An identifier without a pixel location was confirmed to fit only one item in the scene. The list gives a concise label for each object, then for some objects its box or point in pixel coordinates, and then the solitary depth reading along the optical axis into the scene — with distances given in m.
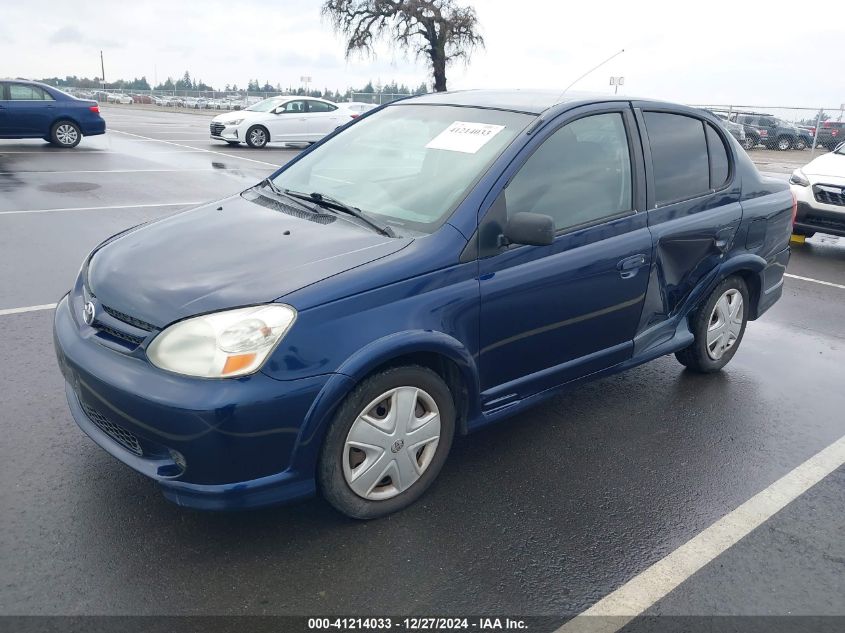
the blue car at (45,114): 16.12
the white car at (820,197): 8.65
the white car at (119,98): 62.53
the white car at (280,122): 19.67
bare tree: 42.19
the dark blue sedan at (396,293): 2.61
